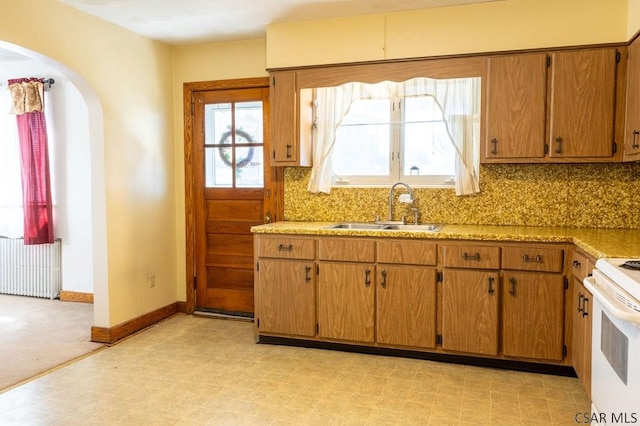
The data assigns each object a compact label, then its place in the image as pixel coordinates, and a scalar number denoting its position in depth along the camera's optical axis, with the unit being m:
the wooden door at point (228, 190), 4.39
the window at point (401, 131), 3.69
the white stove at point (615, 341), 1.66
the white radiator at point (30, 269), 5.21
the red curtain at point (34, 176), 5.01
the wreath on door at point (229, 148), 4.42
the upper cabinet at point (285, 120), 3.91
